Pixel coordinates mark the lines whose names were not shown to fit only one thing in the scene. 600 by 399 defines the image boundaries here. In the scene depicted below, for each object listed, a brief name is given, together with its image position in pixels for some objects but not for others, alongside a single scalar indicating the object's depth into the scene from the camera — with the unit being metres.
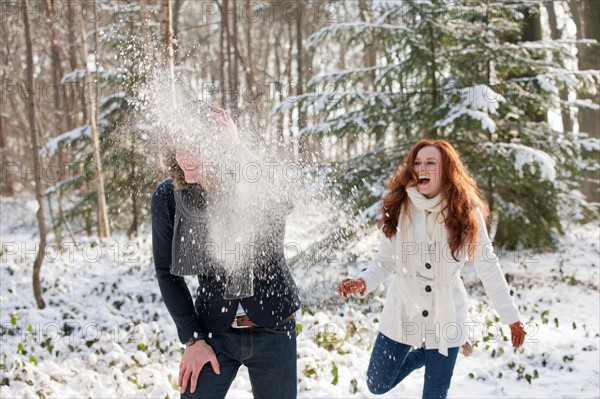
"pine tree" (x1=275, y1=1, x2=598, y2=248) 8.53
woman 3.41
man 2.29
